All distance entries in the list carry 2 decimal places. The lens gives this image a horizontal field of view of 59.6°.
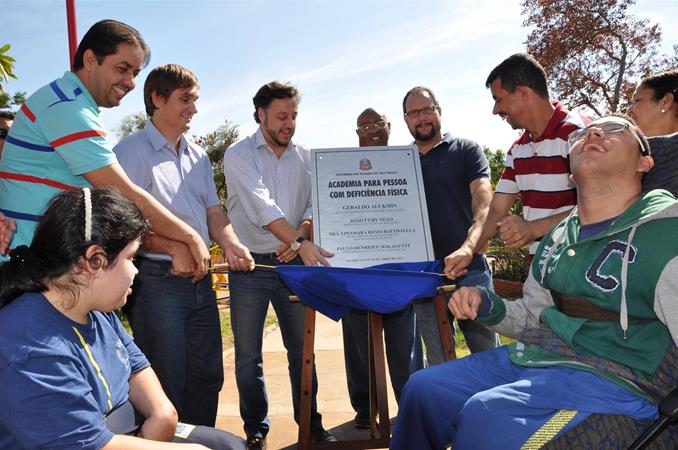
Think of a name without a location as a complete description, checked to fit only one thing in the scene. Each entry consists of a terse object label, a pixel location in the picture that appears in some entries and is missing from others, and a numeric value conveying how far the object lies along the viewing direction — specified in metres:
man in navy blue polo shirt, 4.11
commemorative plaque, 3.56
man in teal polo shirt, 2.60
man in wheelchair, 2.00
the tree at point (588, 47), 13.02
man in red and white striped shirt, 3.52
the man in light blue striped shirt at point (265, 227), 3.84
